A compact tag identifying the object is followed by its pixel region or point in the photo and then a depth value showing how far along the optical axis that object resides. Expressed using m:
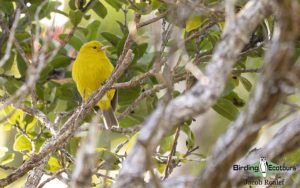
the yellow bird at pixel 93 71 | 10.79
